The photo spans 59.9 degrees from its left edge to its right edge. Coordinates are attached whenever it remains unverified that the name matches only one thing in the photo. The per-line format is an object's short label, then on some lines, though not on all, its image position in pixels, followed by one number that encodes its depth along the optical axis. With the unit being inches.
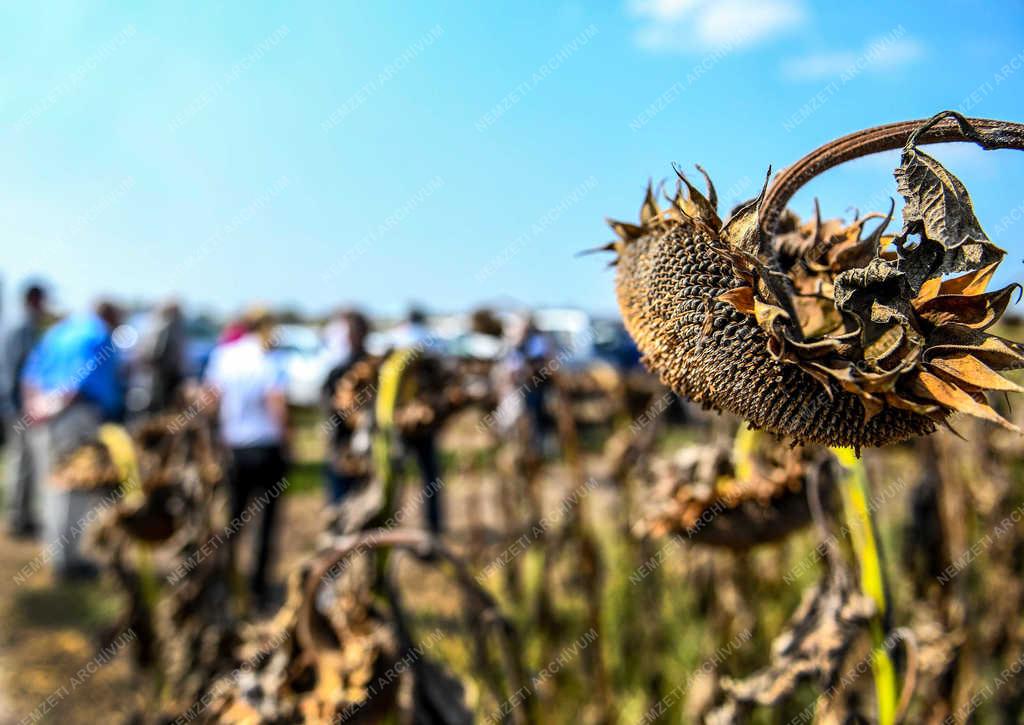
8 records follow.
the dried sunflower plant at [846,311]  35.4
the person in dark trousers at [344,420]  138.4
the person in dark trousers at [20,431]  276.5
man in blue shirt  228.4
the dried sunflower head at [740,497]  78.5
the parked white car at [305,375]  582.9
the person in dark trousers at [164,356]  310.3
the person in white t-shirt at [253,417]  213.6
